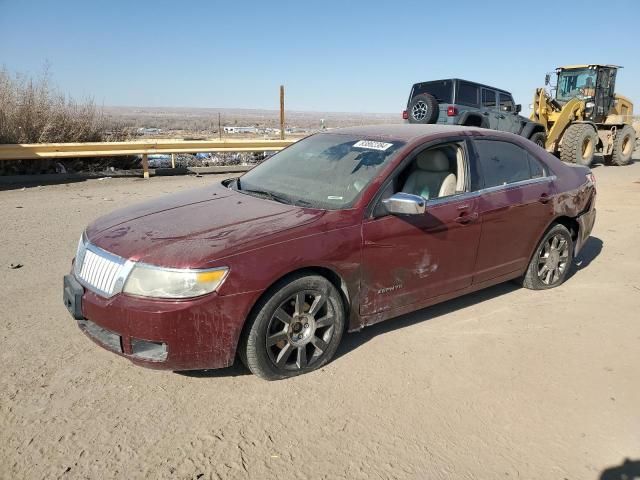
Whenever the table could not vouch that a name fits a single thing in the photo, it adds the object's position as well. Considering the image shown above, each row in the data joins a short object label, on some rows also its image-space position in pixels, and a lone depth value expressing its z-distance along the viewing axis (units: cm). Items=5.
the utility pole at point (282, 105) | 1554
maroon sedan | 301
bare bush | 1141
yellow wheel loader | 1609
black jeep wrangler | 1384
